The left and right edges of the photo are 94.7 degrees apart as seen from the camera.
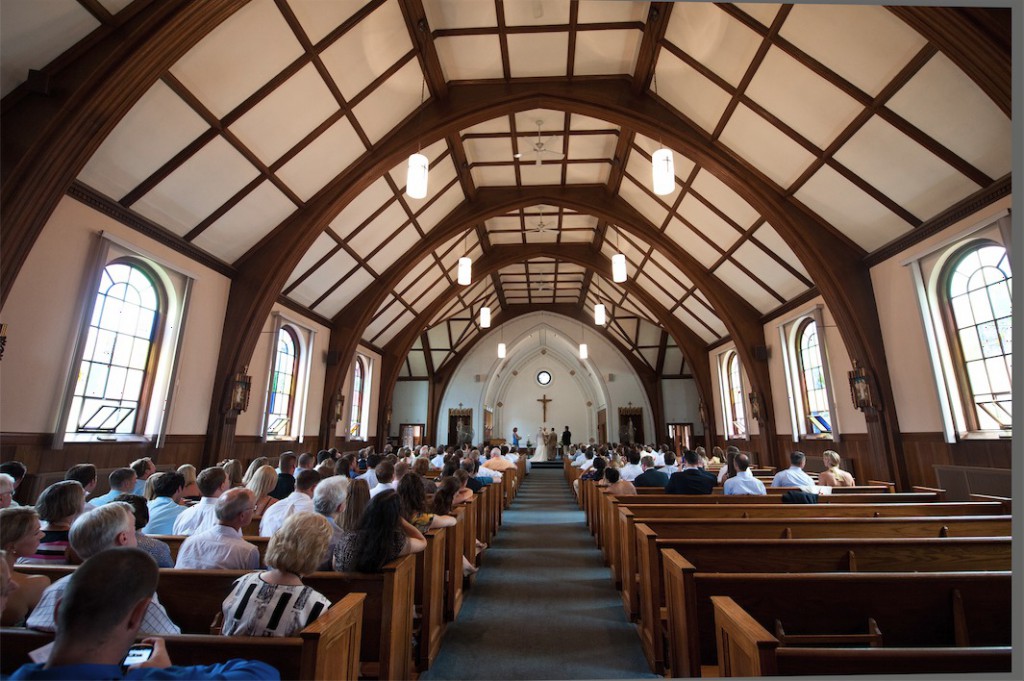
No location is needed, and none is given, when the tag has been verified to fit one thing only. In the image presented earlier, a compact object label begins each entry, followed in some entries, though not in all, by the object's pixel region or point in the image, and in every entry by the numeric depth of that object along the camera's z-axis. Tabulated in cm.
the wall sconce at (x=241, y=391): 675
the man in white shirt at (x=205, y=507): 288
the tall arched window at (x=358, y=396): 1210
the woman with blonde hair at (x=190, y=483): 392
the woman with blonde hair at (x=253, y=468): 434
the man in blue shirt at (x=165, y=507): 313
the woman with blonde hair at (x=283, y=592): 162
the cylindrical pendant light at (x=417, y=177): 537
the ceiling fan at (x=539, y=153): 864
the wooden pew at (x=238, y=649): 136
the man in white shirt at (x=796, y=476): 510
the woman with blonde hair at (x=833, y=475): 540
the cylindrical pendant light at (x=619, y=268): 856
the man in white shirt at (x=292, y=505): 315
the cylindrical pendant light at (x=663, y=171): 533
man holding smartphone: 100
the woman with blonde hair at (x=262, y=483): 356
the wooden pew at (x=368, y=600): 202
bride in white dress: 1838
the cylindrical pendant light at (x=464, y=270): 873
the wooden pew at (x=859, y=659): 123
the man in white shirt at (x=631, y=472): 656
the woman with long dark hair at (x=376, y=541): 221
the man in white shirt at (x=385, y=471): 395
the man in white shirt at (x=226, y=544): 221
